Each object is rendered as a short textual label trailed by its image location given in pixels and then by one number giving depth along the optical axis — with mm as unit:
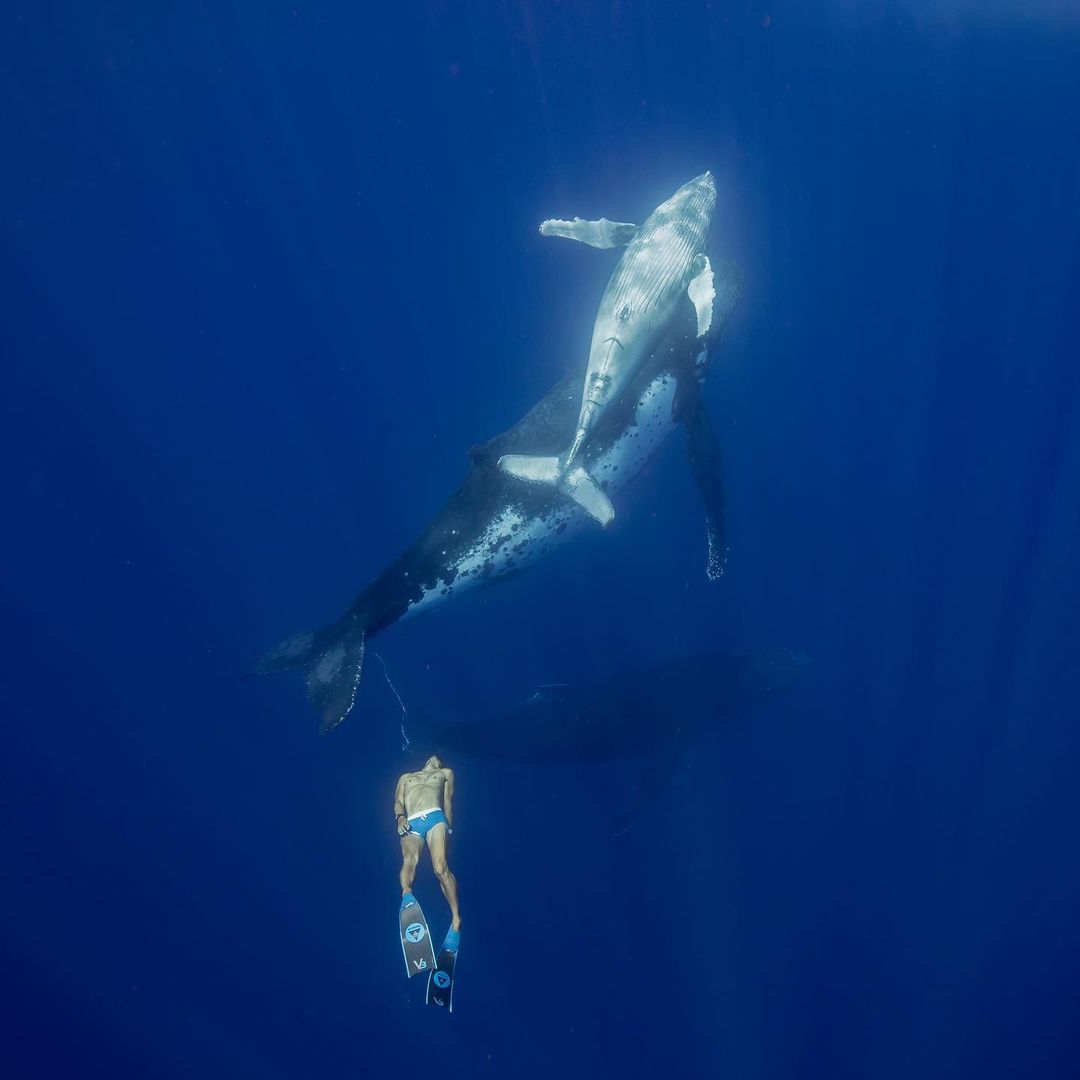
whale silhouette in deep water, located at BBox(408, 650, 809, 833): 15039
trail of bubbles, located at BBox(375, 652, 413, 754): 14816
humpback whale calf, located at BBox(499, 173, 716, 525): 9781
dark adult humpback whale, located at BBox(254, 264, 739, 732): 10953
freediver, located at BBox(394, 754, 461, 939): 9914
